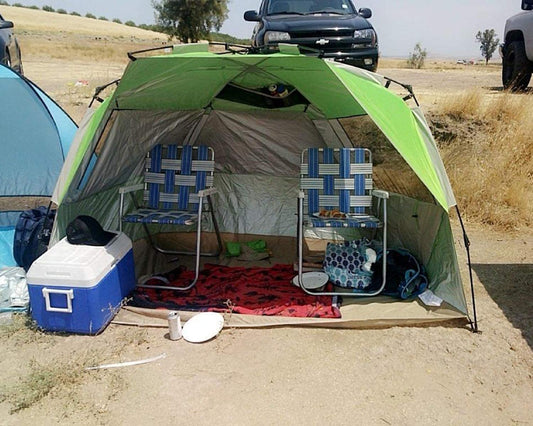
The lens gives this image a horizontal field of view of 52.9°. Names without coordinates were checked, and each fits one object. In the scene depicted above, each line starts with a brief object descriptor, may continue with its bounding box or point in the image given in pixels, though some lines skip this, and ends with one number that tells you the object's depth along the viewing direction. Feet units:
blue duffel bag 13.02
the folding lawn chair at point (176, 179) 14.79
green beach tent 11.32
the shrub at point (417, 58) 80.89
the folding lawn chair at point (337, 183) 14.19
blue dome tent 15.57
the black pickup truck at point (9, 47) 20.85
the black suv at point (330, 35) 21.56
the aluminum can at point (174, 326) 10.63
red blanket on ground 11.82
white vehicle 25.91
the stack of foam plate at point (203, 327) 10.65
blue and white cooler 10.38
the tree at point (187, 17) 91.68
